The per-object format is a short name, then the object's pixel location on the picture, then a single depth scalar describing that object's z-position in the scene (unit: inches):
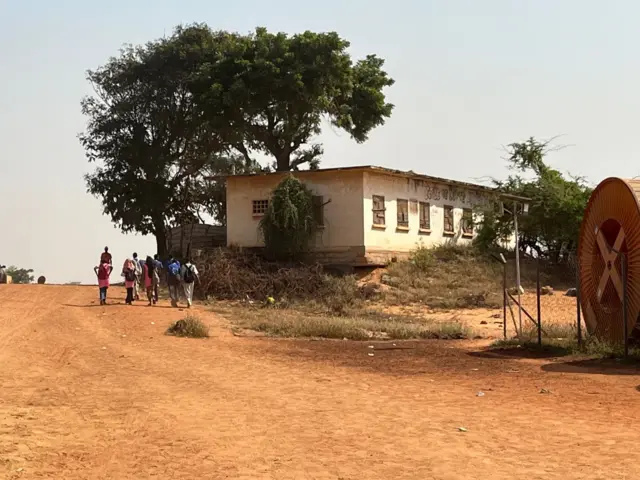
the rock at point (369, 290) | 1114.7
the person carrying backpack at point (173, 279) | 1000.9
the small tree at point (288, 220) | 1203.2
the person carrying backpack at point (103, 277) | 999.0
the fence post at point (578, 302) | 579.8
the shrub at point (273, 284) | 1106.7
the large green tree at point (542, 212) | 1323.8
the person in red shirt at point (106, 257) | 1007.0
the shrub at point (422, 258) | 1240.4
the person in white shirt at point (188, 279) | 999.7
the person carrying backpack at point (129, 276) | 997.2
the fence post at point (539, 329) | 609.2
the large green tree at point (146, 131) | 1638.8
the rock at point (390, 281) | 1159.6
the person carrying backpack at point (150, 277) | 1021.8
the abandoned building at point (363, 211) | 1235.9
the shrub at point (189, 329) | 775.1
